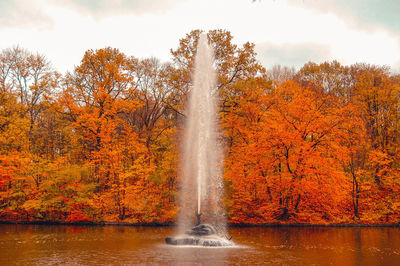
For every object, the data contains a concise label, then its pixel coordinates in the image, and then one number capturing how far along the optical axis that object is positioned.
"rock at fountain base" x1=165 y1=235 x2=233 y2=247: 16.06
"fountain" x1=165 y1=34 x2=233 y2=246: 20.97
